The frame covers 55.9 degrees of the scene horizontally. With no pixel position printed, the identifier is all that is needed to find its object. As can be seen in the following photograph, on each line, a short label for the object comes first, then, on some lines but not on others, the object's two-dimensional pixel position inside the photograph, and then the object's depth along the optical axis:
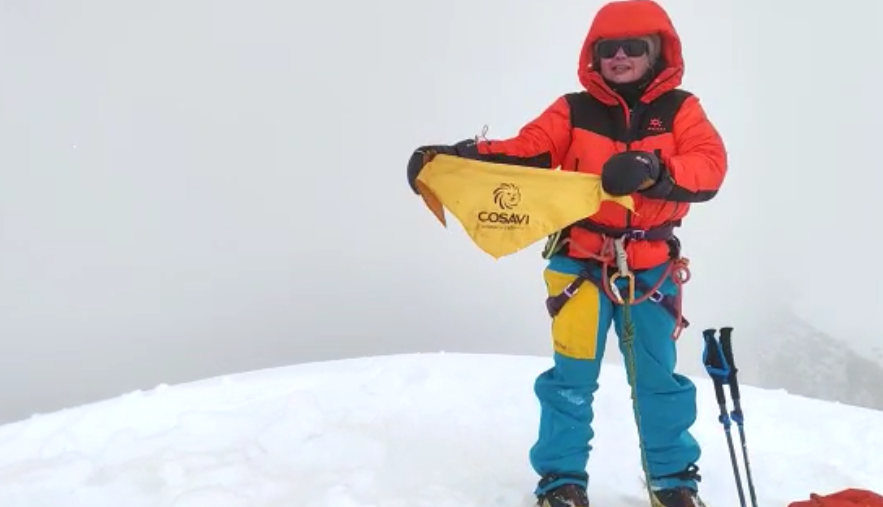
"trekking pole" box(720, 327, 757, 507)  2.94
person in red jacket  3.24
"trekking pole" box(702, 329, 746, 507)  2.95
